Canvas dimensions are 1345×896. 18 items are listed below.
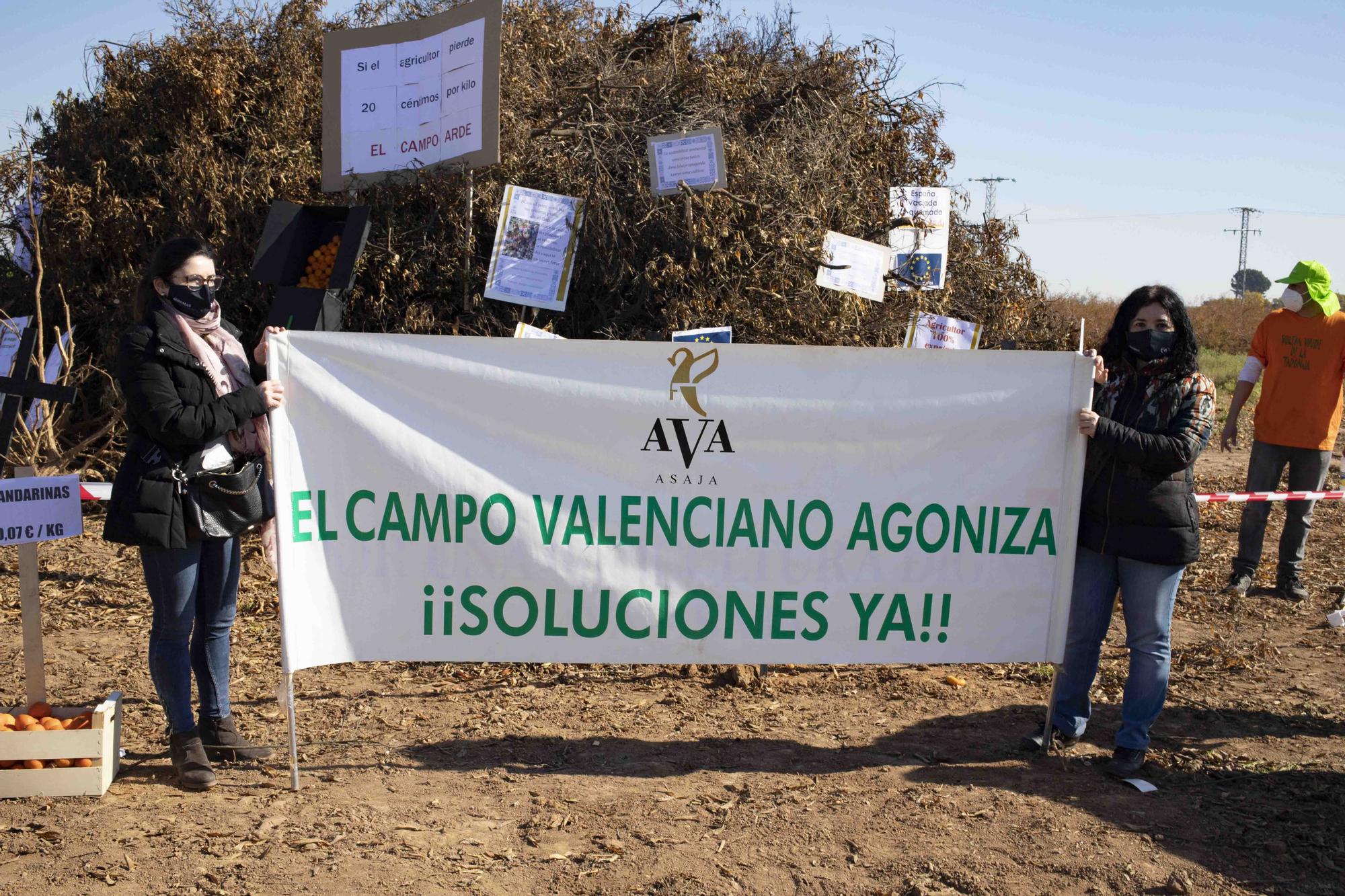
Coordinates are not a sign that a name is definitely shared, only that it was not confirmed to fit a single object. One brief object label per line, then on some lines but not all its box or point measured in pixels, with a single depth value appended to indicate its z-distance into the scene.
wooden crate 3.72
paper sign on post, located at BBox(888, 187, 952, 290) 8.16
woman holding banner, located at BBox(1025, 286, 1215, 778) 3.91
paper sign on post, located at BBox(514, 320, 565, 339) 6.14
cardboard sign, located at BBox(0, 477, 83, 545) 3.75
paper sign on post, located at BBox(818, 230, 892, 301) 7.59
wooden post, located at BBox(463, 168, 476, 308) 7.28
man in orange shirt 6.82
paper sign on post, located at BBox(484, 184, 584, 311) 7.20
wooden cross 4.36
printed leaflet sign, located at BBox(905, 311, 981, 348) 7.38
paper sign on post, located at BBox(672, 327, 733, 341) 5.80
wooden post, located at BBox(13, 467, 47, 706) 3.91
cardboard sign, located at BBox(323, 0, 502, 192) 6.82
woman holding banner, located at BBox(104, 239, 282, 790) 3.56
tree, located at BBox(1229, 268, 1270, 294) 76.19
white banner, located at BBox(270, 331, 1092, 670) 3.91
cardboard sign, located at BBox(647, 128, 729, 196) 7.31
